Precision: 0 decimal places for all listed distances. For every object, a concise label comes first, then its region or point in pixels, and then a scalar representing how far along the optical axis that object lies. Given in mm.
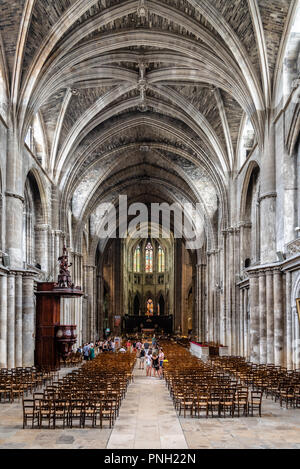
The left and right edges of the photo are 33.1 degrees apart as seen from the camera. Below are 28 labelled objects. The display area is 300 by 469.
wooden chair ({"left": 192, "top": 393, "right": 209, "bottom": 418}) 13812
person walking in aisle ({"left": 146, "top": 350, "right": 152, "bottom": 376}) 26997
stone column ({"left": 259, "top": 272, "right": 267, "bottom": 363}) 26031
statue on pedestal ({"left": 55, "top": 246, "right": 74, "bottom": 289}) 28641
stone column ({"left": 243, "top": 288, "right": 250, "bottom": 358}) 34406
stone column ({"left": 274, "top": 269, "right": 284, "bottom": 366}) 24531
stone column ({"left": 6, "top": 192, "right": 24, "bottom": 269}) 25500
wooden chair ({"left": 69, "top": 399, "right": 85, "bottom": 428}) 12445
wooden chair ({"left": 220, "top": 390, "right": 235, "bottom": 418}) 13727
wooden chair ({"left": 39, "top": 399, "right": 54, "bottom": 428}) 12375
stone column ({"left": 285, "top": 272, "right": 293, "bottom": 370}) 23859
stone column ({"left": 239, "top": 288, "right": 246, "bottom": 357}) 35062
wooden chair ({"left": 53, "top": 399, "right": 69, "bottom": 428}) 12320
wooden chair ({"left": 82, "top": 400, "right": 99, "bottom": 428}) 12414
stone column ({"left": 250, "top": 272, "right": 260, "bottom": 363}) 27427
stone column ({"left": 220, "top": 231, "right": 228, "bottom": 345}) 38438
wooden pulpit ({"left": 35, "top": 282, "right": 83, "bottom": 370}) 28594
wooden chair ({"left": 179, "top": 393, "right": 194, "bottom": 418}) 13938
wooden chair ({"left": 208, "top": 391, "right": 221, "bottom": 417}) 13709
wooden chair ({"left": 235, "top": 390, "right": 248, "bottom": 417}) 13893
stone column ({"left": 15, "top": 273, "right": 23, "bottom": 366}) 25453
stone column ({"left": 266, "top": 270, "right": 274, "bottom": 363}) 25266
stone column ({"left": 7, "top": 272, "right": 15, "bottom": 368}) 24672
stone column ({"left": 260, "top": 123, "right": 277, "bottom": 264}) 26250
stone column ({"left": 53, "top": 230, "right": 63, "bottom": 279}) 36438
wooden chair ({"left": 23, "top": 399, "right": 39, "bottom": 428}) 12350
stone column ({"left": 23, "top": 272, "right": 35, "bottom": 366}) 26250
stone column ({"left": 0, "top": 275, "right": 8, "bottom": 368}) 23969
